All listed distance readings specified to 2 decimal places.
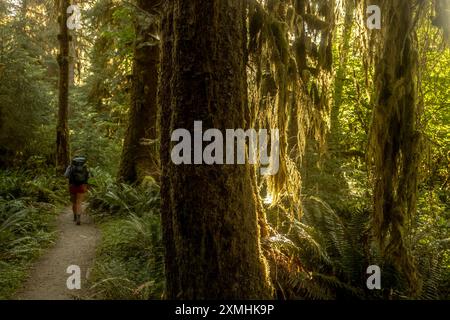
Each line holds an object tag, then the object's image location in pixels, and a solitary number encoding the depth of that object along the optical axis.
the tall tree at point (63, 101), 15.02
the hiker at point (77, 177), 9.97
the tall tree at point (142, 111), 12.01
